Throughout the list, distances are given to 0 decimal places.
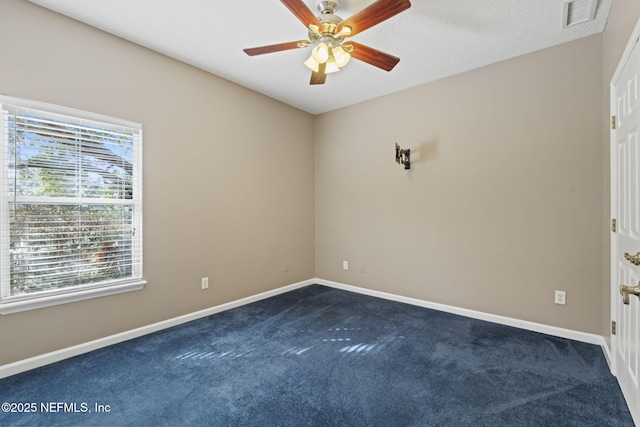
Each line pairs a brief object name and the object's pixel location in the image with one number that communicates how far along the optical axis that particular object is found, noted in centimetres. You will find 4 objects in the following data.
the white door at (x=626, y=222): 160
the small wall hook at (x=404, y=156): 355
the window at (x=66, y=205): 209
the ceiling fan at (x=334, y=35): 176
